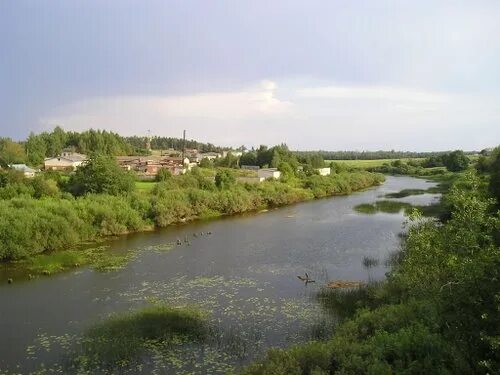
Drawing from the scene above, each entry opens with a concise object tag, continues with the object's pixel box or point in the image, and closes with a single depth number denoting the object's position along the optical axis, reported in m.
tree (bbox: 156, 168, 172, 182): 53.38
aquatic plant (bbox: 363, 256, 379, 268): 25.89
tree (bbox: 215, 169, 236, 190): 52.75
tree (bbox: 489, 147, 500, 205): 27.86
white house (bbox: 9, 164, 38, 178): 55.28
